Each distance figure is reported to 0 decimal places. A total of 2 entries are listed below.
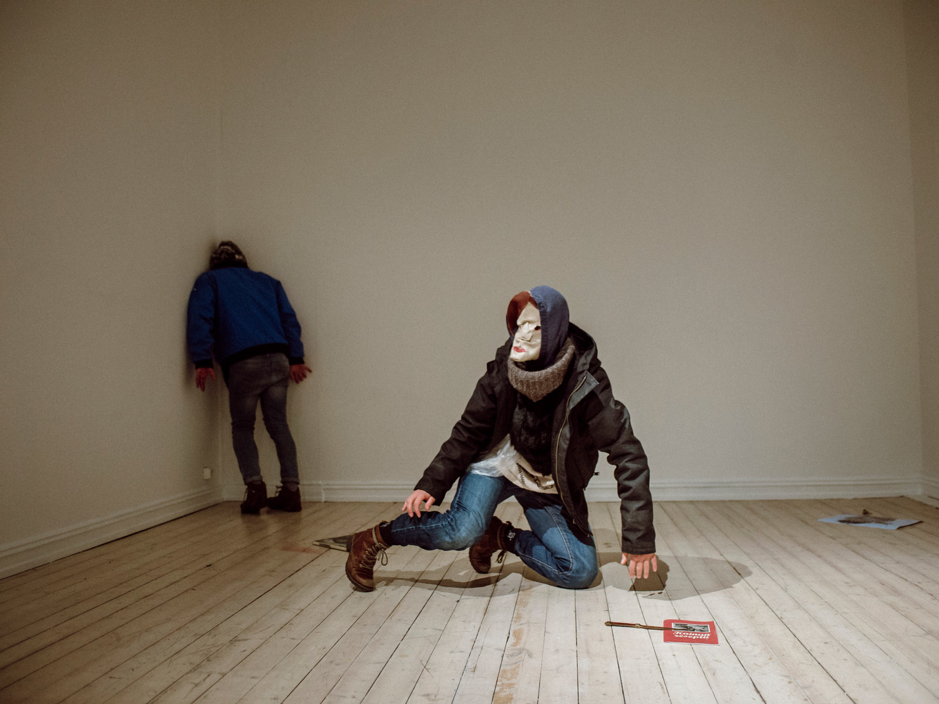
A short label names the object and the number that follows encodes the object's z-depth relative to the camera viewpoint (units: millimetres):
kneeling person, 2041
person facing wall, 3645
